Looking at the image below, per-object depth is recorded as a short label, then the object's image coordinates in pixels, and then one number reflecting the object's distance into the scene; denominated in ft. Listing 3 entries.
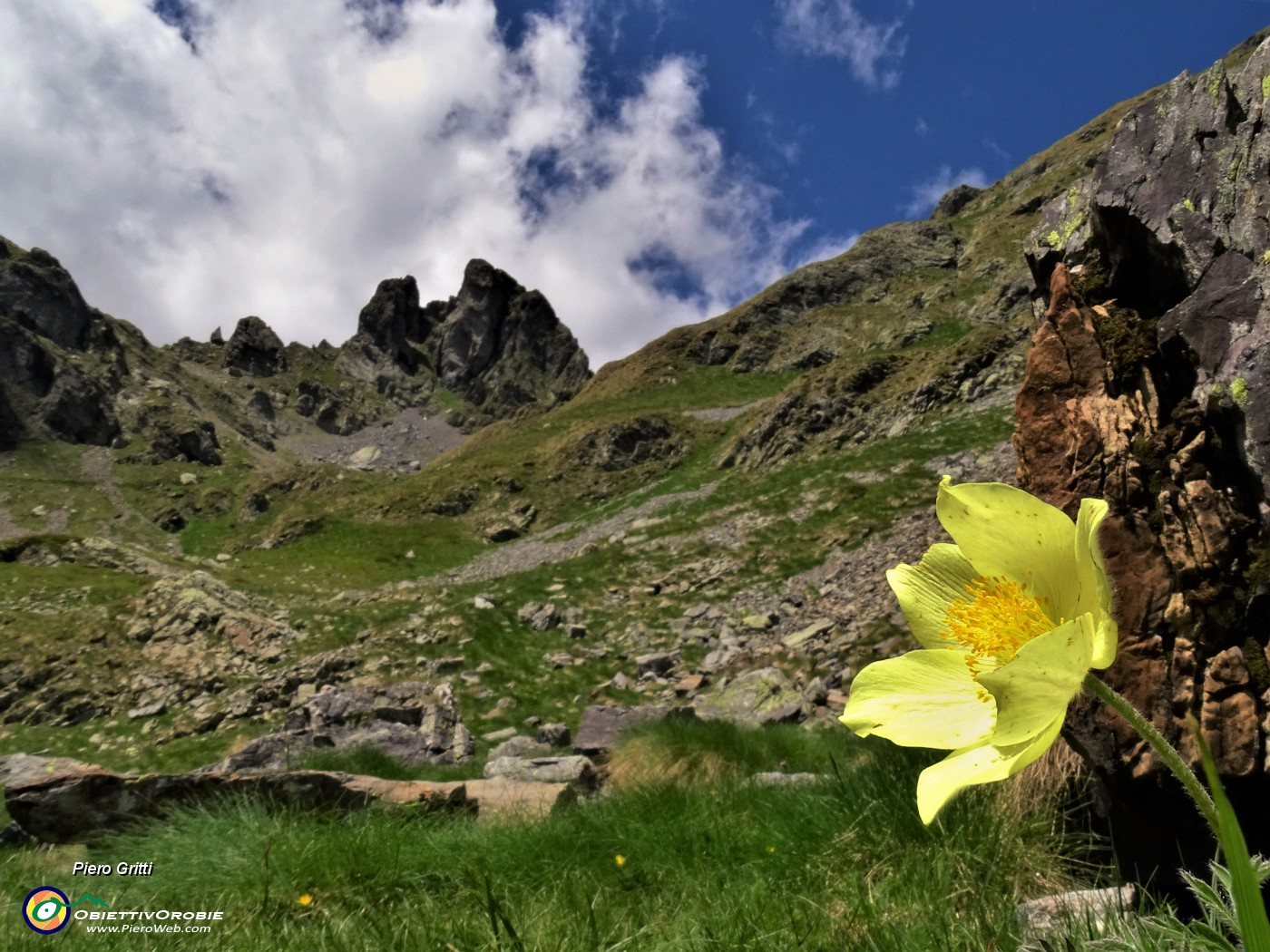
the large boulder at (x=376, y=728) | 33.19
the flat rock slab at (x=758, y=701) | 31.58
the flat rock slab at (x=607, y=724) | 31.55
